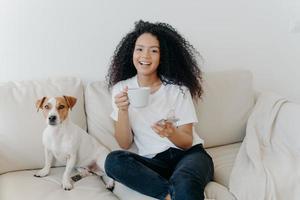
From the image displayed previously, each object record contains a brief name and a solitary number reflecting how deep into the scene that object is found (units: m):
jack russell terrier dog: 1.59
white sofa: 1.58
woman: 1.52
